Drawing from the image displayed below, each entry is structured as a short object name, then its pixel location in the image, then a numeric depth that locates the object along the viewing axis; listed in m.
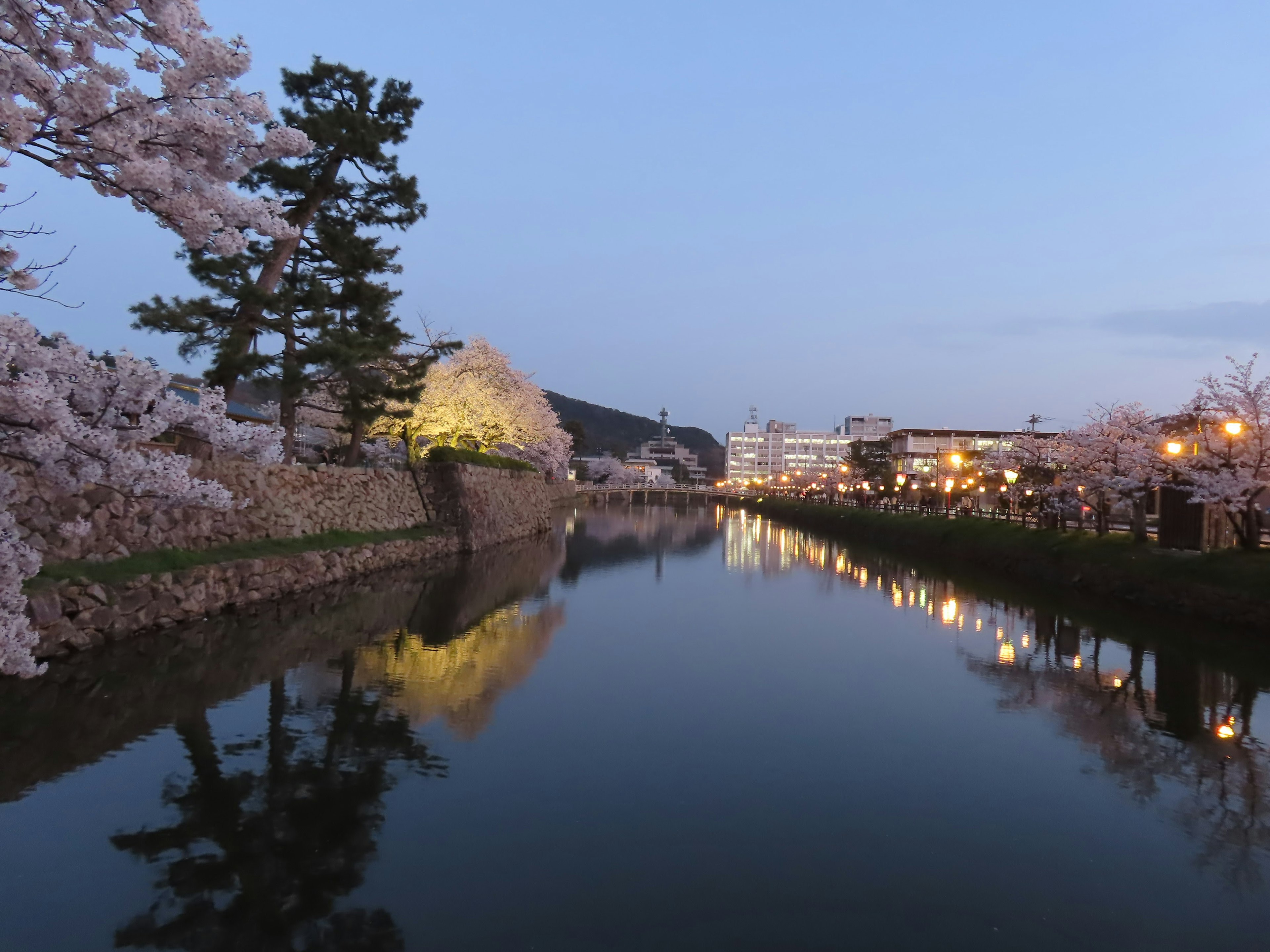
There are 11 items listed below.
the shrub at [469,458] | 25.83
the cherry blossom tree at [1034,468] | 27.23
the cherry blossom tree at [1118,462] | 19.02
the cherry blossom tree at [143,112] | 3.85
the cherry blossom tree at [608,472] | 107.38
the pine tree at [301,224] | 14.48
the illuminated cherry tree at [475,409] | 29.39
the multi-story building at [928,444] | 81.44
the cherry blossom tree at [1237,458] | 15.73
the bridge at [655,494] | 92.06
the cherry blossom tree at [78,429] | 3.81
